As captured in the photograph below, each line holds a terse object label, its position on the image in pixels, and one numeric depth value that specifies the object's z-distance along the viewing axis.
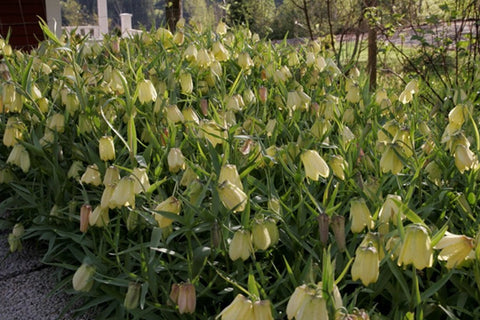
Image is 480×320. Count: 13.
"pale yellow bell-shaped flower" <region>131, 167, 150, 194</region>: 1.14
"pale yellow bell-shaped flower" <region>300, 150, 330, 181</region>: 1.11
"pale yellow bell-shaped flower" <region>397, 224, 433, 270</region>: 0.83
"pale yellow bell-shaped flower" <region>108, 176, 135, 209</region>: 1.09
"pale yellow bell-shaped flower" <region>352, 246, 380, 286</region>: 0.85
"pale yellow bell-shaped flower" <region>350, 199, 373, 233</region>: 1.00
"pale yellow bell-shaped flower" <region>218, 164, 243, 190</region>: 1.04
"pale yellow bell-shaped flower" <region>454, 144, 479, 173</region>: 1.08
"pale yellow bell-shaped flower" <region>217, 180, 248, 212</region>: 0.98
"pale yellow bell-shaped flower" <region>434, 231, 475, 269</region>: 0.86
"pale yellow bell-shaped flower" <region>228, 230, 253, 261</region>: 0.96
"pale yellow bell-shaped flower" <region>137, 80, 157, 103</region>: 1.47
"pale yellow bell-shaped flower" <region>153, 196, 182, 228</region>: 1.04
